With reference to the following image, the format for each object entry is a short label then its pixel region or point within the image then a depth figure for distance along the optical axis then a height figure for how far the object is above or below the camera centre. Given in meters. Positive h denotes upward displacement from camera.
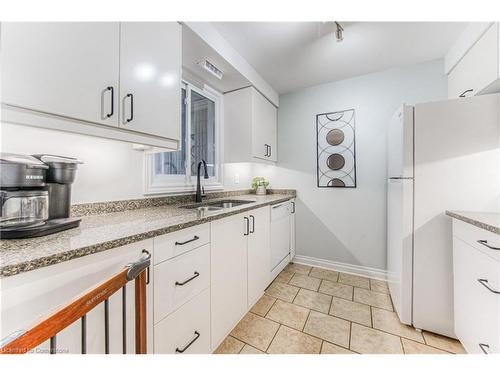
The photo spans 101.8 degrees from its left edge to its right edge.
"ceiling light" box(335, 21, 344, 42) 1.62 +1.27
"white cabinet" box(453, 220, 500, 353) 1.02 -0.59
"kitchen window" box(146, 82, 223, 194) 1.73 +0.37
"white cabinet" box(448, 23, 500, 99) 1.33 +0.91
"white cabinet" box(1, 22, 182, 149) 0.77 +0.51
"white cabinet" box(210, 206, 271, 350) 1.31 -0.60
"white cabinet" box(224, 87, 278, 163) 2.36 +0.73
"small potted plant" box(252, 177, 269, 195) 2.89 +0.03
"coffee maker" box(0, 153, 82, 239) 0.72 -0.04
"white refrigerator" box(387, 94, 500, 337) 1.37 +0.01
